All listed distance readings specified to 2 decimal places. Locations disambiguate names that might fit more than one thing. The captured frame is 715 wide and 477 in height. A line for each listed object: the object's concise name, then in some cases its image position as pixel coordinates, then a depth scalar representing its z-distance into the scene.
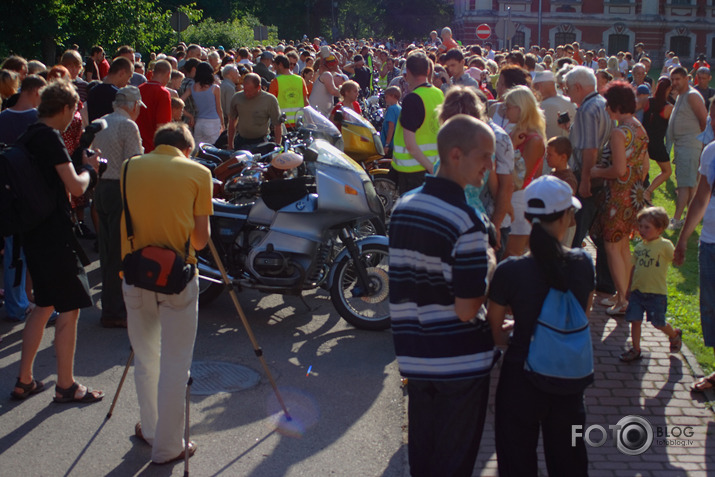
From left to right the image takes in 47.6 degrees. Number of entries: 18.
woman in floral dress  6.61
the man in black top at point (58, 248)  4.98
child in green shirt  5.95
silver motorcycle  6.62
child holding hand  6.43
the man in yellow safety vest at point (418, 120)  6.92
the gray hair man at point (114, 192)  6.57
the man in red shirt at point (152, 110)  8.30
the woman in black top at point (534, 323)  3.40
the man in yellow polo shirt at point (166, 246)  4.26
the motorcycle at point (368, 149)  10.38
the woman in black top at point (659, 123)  11.05
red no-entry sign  28.84
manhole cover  5.59
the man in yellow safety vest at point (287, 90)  12.45
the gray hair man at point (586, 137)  6.77
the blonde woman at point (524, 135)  5.90
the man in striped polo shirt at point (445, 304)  3.24
